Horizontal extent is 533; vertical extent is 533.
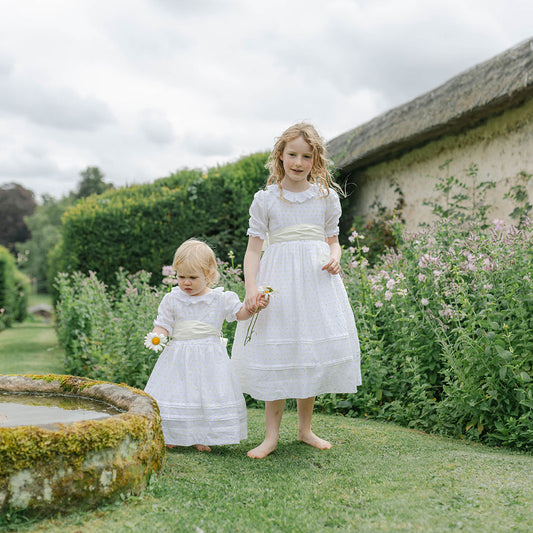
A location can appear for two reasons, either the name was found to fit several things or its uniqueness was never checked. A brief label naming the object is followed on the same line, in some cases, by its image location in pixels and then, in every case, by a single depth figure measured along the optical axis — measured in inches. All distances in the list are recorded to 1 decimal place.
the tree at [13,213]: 1771.7
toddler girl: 126.4
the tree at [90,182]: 1558.8
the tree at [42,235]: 1411.2
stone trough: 84.7
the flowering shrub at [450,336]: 139.6
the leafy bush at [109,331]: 208.4
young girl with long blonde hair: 124.3
